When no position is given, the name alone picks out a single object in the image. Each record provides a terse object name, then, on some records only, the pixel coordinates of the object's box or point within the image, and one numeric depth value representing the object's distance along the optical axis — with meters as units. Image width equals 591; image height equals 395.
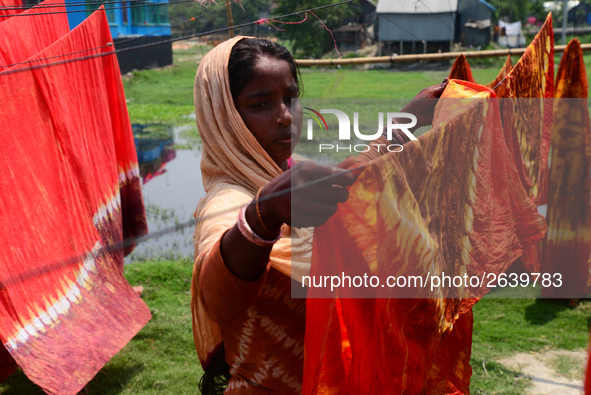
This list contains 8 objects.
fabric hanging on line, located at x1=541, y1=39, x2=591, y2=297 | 3.80
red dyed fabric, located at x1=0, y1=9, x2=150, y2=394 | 2.66
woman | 1.25
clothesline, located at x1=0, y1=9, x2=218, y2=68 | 2.56
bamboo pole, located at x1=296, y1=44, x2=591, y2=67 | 3.61
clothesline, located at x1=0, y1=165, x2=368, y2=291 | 0.95
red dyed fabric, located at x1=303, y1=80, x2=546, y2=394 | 1.19
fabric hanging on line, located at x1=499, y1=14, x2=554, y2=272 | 2.60
